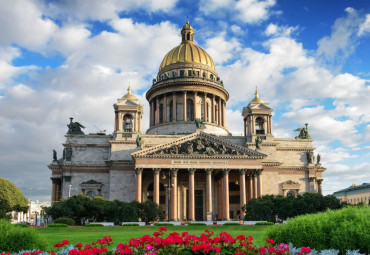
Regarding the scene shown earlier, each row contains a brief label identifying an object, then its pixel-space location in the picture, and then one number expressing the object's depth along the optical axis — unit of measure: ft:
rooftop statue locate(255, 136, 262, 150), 214.69
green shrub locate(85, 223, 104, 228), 130.86
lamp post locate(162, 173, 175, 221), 187.03
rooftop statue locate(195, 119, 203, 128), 207.33
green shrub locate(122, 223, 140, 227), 136.77
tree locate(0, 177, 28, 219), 229.66
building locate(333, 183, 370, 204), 433.97
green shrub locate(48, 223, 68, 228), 124.72
